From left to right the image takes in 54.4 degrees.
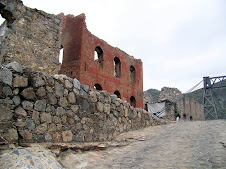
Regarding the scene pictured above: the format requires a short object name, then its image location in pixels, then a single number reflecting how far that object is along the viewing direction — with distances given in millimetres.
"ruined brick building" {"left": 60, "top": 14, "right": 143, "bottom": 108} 13664
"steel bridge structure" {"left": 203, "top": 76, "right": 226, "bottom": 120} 16059
